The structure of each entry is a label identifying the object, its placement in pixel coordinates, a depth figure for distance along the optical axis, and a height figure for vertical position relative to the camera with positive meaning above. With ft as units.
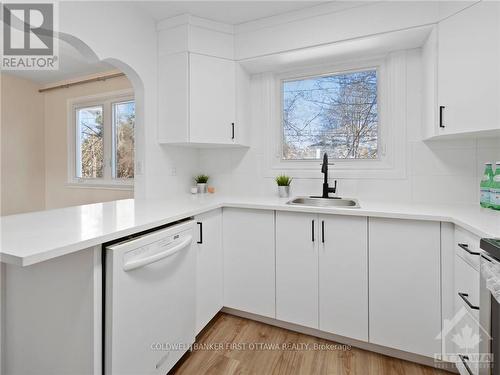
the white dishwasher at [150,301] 3.49 -1.83
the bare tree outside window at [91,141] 11.99 +2.00
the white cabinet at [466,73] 4.60 +2.13
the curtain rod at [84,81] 11.13 +4.62
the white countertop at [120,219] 2.85 -0.56
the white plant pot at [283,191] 7.58 -0.19
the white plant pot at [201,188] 8.58 -0.12
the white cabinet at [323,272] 5.37 -1.89
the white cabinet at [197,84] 7.07 +2.79
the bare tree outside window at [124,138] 11.34 +2.02
